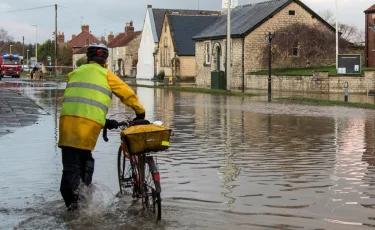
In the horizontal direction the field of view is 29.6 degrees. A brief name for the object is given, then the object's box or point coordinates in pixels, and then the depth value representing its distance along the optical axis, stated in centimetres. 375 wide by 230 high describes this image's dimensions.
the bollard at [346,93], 3057
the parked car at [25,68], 12759
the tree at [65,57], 11462
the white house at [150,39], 7950
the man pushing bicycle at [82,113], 752
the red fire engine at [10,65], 8262
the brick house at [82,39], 12175
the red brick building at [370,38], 5075
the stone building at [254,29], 5212
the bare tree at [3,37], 13435
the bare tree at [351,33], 7931
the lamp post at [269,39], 3615
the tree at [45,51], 12661
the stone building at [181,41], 7094
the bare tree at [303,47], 5212
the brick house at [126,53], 9306
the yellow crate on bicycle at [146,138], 732
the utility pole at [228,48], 4072
